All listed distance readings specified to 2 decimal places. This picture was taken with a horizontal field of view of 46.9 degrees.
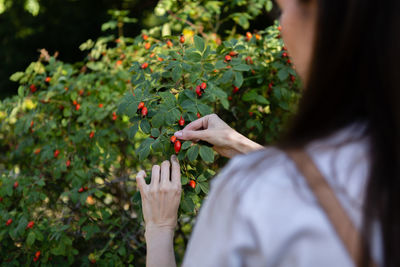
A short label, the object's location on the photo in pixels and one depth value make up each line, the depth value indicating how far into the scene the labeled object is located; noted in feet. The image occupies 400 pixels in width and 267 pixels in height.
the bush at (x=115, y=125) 6.03
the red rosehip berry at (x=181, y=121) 5.58
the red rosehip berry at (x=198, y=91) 6.04
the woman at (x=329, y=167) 2.10
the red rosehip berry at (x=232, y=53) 7.30
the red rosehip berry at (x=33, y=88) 9.22
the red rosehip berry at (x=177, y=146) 5.27
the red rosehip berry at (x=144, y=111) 5.74
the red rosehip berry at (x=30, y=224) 7.31
